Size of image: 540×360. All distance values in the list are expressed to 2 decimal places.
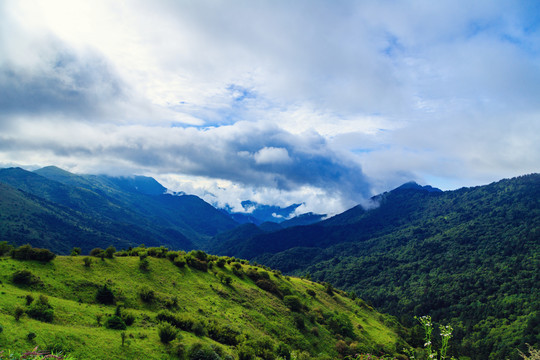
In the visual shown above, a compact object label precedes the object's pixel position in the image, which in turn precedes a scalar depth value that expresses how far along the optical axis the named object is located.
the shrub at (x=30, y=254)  40.50
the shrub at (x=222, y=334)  40.25
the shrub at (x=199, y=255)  74.54
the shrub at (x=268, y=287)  77.12
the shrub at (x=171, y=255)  66.56
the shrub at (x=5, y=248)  41.03
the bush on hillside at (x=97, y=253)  52.57
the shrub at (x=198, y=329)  37.73
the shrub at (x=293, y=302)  72.44
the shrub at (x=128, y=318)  34.29
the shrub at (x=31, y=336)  22.47
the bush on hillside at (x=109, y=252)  53.31
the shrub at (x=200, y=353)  29.18
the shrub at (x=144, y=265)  54.99
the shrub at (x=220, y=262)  78.23
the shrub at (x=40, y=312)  27.36
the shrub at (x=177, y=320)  38.16
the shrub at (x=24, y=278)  34.92
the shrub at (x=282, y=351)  41.97
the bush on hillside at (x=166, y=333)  31.88
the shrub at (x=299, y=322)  64.81
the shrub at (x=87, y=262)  46.62
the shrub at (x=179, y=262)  64.88
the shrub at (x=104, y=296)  38.88
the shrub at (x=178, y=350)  29.89
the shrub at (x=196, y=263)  68.62
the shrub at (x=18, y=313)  25.23
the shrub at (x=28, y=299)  29.68
